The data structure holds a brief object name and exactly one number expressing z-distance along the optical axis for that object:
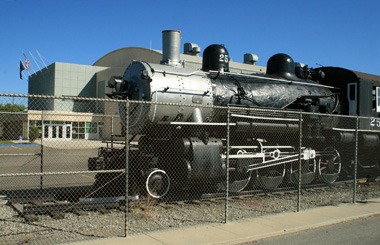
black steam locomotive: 8.75
